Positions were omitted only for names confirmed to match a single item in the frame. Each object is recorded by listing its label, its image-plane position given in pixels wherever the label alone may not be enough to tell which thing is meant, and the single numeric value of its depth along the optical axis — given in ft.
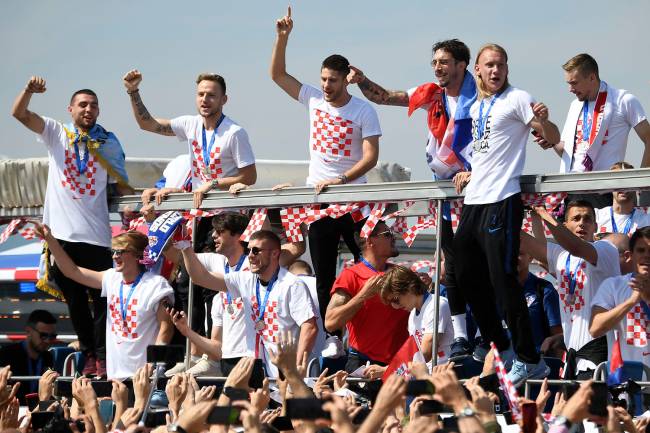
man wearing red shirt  62.28
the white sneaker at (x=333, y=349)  62.85
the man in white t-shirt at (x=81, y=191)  69.67
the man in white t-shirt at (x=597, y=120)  63.21
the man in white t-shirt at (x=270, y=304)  61.77
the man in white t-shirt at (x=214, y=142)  68.38
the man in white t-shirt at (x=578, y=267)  57.06
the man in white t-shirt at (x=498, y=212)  54.29
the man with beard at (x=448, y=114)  60.03
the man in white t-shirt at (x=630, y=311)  55.16
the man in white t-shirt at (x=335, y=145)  64.75
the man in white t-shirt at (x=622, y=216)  66.95
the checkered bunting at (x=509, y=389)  39.65
